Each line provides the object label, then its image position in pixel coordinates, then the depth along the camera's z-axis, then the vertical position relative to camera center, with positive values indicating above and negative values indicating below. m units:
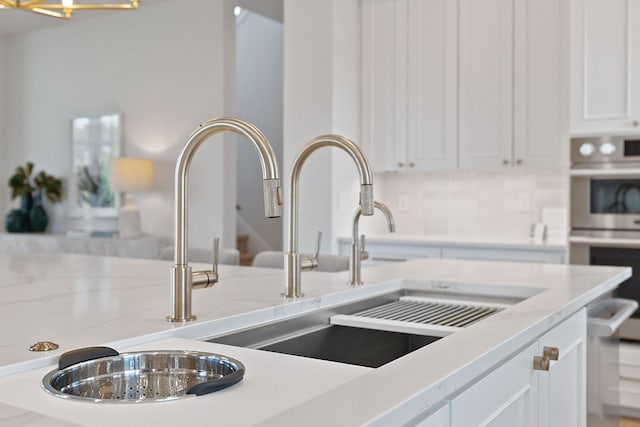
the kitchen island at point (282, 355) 0.76 -0.24
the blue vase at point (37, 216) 6.17 -0.15
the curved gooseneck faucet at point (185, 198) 1.14 +0.00
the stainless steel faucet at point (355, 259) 1.79 -0.17
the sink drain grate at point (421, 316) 1.44 -0.29
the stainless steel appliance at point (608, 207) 3.37 -0.04
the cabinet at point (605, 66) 3.38 +0.72
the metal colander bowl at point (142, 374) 0.93 -0.26
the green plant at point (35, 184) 6.14 +0.16
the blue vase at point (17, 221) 6.14 -0.20
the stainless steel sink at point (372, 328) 1.38 -0.29
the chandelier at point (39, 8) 2.58 +0.80
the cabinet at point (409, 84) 4.04 +0.76
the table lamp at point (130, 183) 5.22 +0.15
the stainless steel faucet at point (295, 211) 1.50 -0.03
